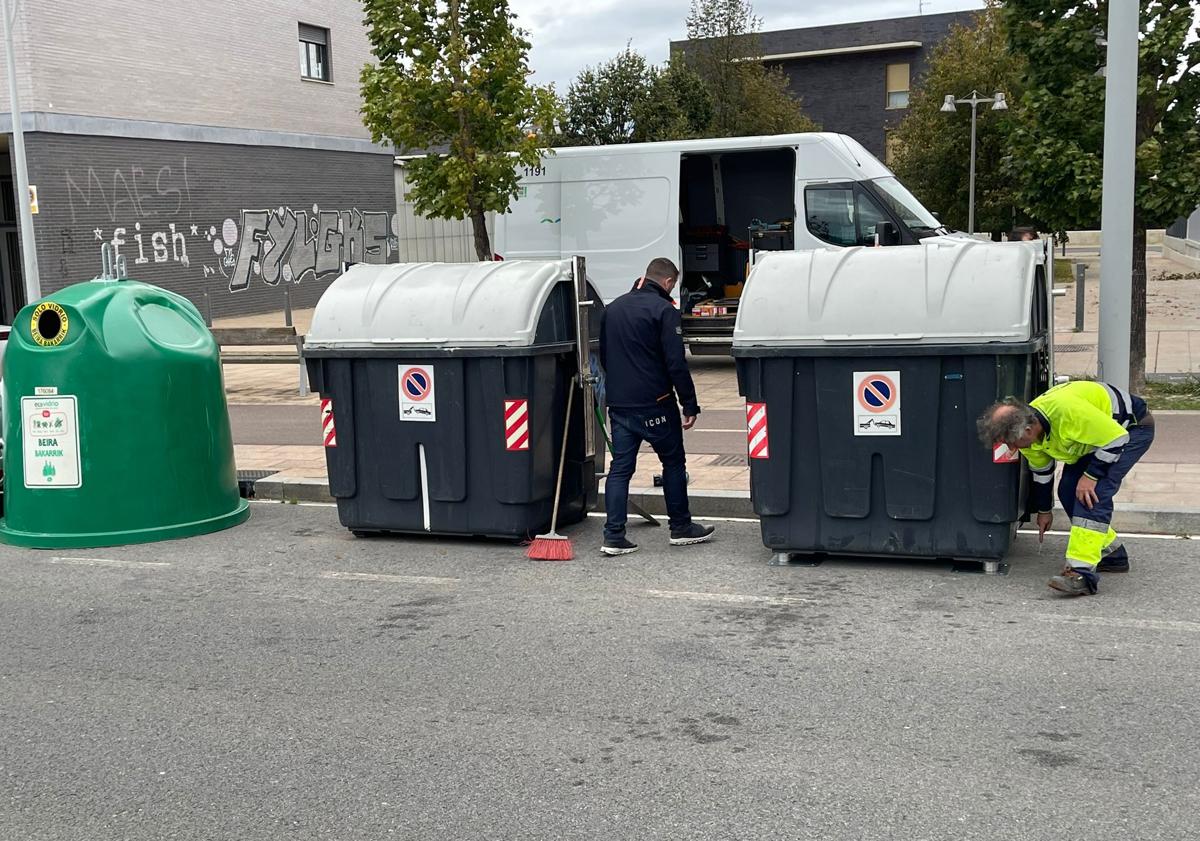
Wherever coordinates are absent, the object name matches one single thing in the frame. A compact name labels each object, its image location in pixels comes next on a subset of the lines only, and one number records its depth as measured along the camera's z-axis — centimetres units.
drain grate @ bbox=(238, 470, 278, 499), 997
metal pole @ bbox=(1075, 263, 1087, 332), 1895
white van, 1576
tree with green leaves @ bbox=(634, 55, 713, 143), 3559
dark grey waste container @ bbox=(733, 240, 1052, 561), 688
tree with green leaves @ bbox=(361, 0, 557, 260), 1744
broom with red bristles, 770
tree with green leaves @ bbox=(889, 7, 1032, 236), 3225
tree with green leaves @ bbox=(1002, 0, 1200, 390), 1194
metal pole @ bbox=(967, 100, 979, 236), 2868
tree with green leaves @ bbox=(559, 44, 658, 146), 3603
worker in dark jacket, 771
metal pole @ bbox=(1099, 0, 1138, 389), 826
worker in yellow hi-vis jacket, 625
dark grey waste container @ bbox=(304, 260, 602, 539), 794
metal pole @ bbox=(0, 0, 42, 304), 2178
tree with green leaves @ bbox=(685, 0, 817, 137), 3850
